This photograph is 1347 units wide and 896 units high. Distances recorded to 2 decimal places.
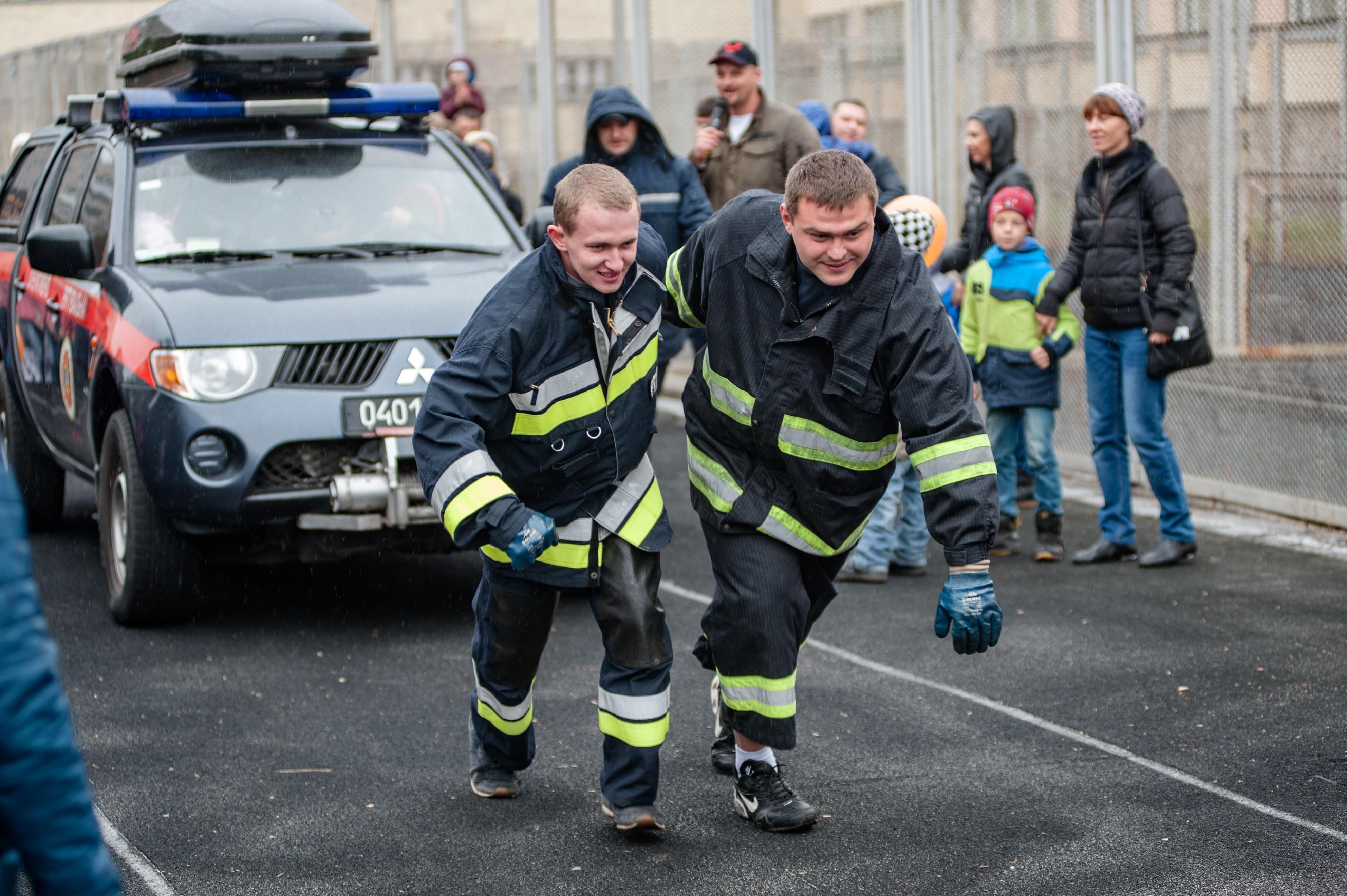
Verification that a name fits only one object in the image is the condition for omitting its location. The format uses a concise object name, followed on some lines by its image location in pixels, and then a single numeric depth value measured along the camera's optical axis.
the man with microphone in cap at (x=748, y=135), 8.54
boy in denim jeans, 7.63
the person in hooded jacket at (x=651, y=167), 8.05
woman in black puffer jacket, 7.21
